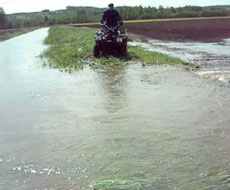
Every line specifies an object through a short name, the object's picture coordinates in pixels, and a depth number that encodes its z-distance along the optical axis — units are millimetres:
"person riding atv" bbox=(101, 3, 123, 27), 16547
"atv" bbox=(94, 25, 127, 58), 16766
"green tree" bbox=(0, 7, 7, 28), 107812
